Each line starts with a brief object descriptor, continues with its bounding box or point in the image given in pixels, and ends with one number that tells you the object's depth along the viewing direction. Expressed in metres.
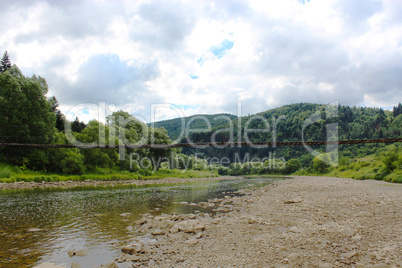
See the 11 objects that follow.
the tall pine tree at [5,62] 49.44
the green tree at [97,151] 35.53
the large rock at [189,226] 7.71
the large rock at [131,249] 6.02
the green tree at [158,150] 44.91
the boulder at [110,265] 5.00
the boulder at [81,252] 5.99
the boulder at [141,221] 8.98
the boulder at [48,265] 4.84
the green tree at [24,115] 28.36
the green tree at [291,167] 88.44
